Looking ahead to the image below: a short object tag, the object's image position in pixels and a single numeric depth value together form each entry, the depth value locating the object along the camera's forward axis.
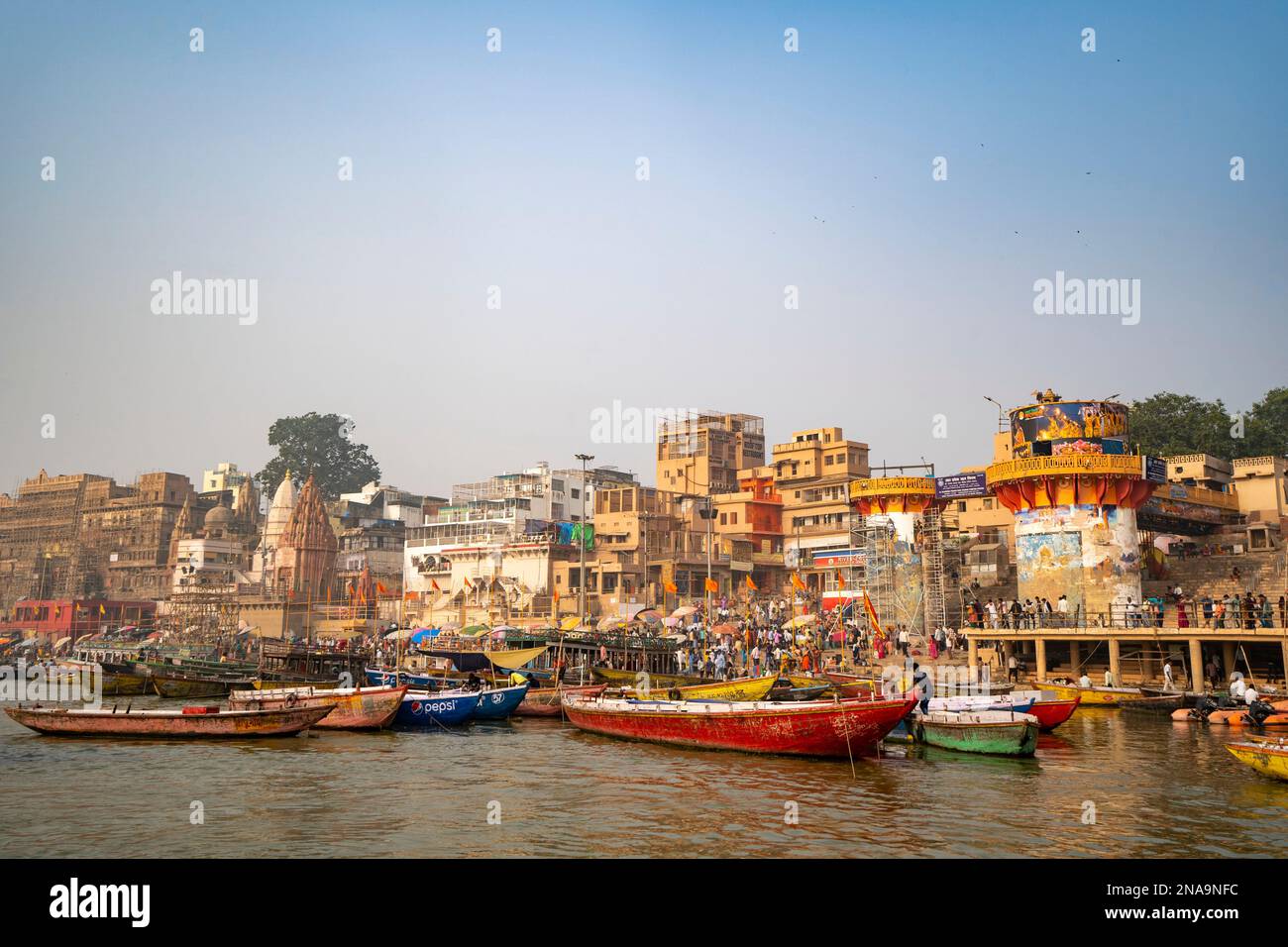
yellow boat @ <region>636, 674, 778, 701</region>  29.48
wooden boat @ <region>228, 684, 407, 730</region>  29.83
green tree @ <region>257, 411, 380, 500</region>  143.38
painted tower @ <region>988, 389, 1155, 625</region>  42.53
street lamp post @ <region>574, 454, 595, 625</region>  54.97
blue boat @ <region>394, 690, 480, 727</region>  30.91
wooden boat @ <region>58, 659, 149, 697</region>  48.34
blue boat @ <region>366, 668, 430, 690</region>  36.97
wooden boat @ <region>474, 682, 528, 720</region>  32.47
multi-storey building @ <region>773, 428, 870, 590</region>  66.25
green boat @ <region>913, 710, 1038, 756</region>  23.34
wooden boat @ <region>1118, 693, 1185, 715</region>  32.97
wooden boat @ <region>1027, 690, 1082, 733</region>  27.88
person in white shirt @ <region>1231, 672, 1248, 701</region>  29.70
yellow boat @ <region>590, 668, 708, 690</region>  38.38
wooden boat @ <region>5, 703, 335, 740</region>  27.25
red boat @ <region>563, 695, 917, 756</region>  22.50
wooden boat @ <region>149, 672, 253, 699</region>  45.75
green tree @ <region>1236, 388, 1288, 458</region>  75.00
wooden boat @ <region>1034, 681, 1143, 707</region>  34.41
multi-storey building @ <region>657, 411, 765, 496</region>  79.31
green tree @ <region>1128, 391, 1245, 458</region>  73.19
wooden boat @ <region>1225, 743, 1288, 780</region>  18.97
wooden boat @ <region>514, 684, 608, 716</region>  35.19
